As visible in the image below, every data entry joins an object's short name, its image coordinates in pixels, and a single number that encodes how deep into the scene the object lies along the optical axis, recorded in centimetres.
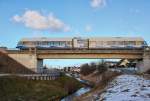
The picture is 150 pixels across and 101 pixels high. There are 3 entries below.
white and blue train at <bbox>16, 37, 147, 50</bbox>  4020
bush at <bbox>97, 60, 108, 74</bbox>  4763
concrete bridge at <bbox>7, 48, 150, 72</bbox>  3919
